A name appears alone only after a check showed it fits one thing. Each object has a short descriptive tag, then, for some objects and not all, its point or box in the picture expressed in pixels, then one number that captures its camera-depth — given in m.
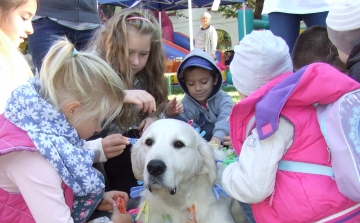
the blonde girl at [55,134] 1.53
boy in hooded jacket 3.34
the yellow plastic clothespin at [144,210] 2.23
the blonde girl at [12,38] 2.24
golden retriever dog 2.17
